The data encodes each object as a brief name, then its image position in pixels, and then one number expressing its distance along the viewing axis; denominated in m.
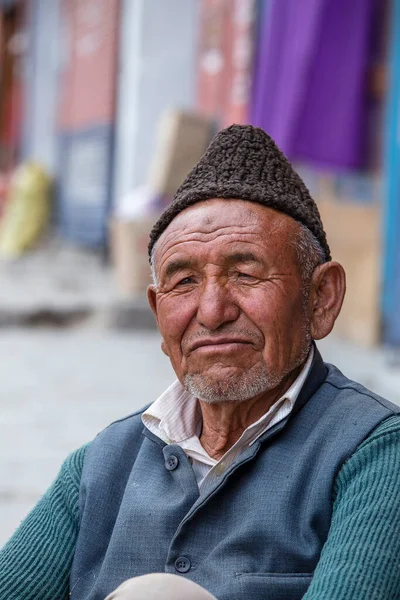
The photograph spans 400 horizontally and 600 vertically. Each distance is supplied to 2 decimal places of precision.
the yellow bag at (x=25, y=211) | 12.30
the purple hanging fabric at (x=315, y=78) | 5.54
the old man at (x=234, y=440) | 1.58
